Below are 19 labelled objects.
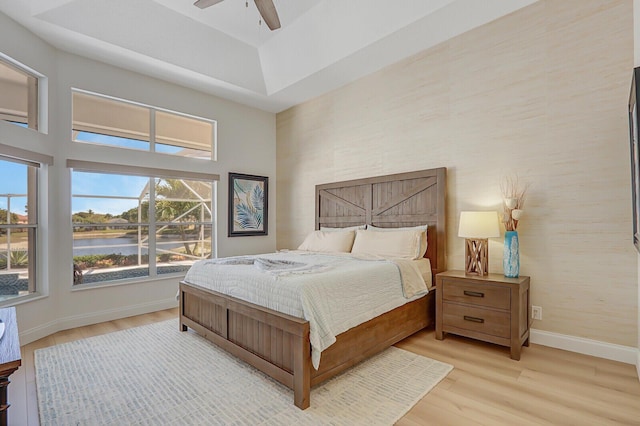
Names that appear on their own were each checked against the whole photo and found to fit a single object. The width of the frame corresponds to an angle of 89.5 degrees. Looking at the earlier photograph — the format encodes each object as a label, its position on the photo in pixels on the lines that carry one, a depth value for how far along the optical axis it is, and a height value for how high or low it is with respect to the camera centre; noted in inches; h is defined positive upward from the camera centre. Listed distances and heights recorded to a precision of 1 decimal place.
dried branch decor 118.0 +5.2
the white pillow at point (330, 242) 161.6 -14.4
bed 85.5 -33.5
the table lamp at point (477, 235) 118.4 -8.0
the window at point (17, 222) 125.0 -2.8
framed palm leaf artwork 206.8 +6.6
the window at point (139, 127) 156.1 +47.3
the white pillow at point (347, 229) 170.2 -8.0
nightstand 106.0 -33.4
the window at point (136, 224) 156.3 -4.9
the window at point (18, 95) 124.3 +48.8
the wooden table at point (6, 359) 54.5 -25.7
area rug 76.9 -48.3
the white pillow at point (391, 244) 136.9 -13.5
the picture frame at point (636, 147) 71.1 +16.9
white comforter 85.7 -22.7
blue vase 116.0 -15.2
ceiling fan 107.9 +70.5
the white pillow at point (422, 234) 138.5 -9.0
